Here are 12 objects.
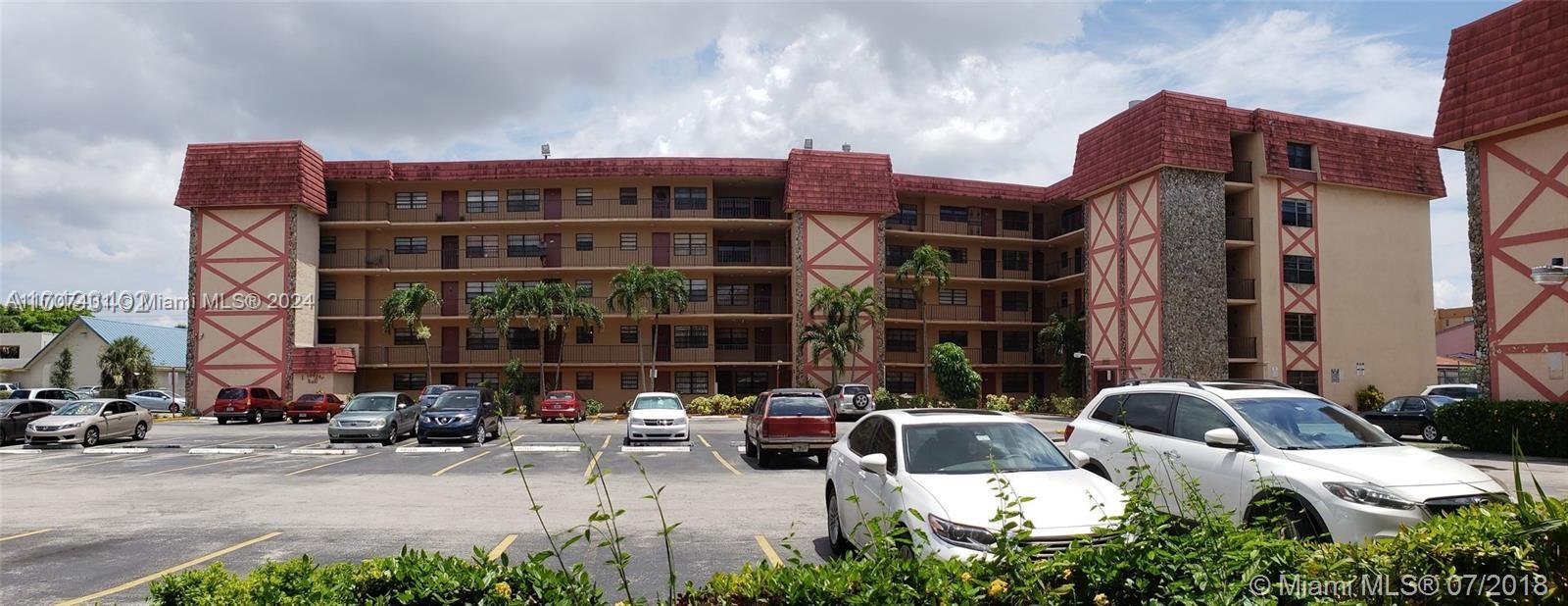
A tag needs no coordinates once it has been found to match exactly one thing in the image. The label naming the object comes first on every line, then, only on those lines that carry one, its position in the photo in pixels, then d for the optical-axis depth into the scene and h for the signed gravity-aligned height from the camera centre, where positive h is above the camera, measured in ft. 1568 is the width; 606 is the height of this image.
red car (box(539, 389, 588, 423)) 131.75 -8.79
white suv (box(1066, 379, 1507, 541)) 23.00 -3.34
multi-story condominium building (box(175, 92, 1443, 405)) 127.24 +15.13
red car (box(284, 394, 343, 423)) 129.08 -8.73
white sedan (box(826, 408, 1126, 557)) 20.45 -3.57
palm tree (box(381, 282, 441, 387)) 149.79 +6.82
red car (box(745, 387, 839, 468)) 61.57 -5.62
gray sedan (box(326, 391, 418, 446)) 82.89 -6.74
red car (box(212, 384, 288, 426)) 130.00 -8.34
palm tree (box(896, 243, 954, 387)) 154.51 +13.27
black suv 80.28 -6.37
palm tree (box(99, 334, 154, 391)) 185.06 -3.40
